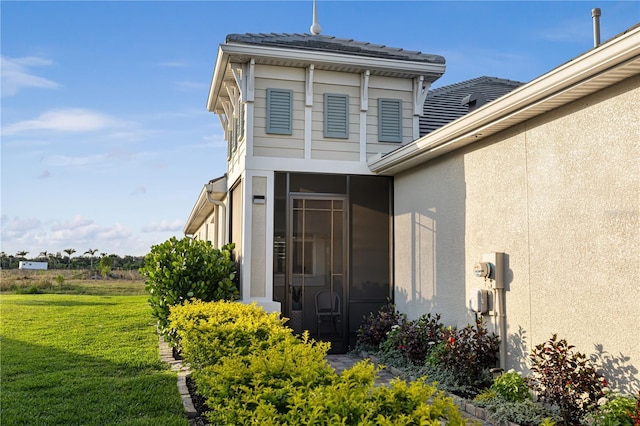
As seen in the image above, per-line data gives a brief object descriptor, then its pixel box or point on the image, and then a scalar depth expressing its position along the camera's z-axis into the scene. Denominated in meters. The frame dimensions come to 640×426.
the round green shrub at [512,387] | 5.09
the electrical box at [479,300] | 6.03
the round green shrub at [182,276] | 8.14
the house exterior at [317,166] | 8.39
